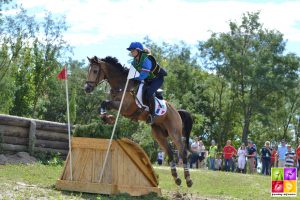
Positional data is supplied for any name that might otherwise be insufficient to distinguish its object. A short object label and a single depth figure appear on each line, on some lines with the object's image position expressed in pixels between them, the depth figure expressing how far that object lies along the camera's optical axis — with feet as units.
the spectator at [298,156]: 71.34
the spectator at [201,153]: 83.87
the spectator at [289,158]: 67.77
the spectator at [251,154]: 78.91
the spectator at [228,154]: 77.92
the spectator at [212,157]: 82.11
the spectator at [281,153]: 70.77
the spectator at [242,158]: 77.87
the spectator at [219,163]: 87.45
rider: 35.47
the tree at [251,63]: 150.41
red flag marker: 35.70
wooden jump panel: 32.68
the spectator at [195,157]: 81.53
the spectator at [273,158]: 77.88
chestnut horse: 35.65
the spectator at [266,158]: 75.51
